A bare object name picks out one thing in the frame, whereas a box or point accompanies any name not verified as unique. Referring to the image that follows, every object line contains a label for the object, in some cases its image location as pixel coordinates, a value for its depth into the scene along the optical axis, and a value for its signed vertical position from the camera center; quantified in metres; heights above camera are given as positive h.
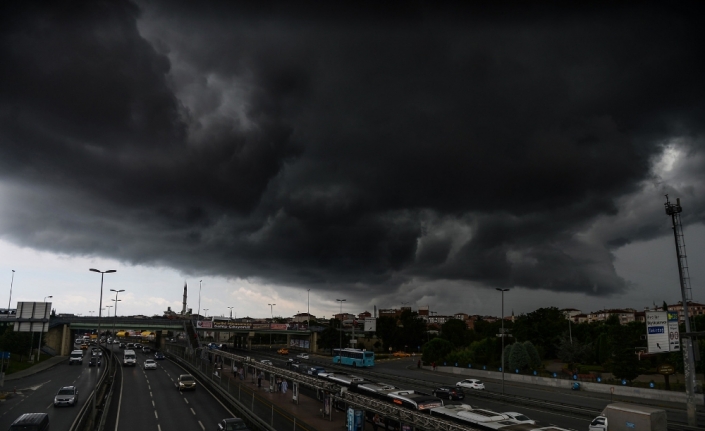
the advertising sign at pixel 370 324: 120.61 -4.62
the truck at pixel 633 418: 24.23 -5.91
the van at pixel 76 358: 87.69 -10.17
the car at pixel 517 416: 31.68 -7.47
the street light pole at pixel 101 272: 46.54 +3.30
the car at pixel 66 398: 41.41 -8.39
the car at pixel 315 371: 63.61 -9.06
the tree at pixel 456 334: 133.38 -7.75
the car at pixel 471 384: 58.97 -9.85
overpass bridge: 110.56 -5.92
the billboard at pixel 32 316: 75.69 -2.09
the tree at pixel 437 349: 92.25 -8.37
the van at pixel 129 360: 81.69 -9.75
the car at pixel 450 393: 49.47 -9.21
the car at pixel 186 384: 51.53 -8.74
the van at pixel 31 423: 26.08 -6.80
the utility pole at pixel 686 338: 37.06 -2.51
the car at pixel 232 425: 28.09 -7.28
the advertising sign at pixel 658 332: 44.44 -2.27
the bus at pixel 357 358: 87.69 -9.90
